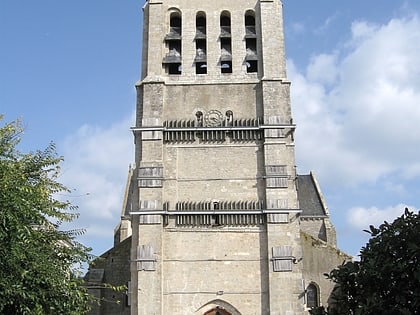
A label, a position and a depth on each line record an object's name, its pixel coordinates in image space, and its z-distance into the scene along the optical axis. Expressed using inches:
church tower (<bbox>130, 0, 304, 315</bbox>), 893.2
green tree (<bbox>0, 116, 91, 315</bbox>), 503.8
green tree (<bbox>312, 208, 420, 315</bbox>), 461.4
